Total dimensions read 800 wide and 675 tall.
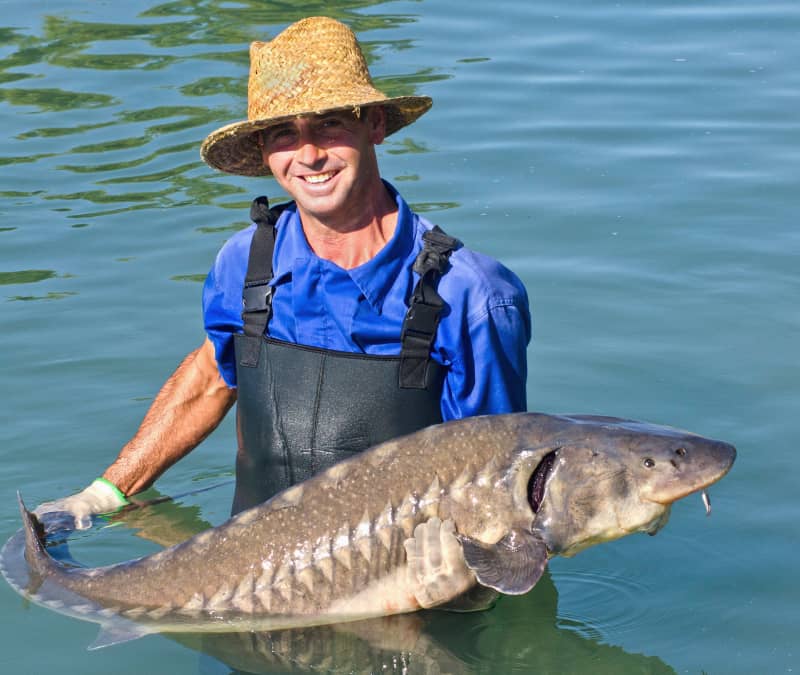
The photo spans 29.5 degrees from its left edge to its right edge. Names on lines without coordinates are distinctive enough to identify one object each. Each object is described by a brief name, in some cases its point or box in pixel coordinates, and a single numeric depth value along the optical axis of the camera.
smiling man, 5.36
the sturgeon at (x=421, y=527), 5.02
